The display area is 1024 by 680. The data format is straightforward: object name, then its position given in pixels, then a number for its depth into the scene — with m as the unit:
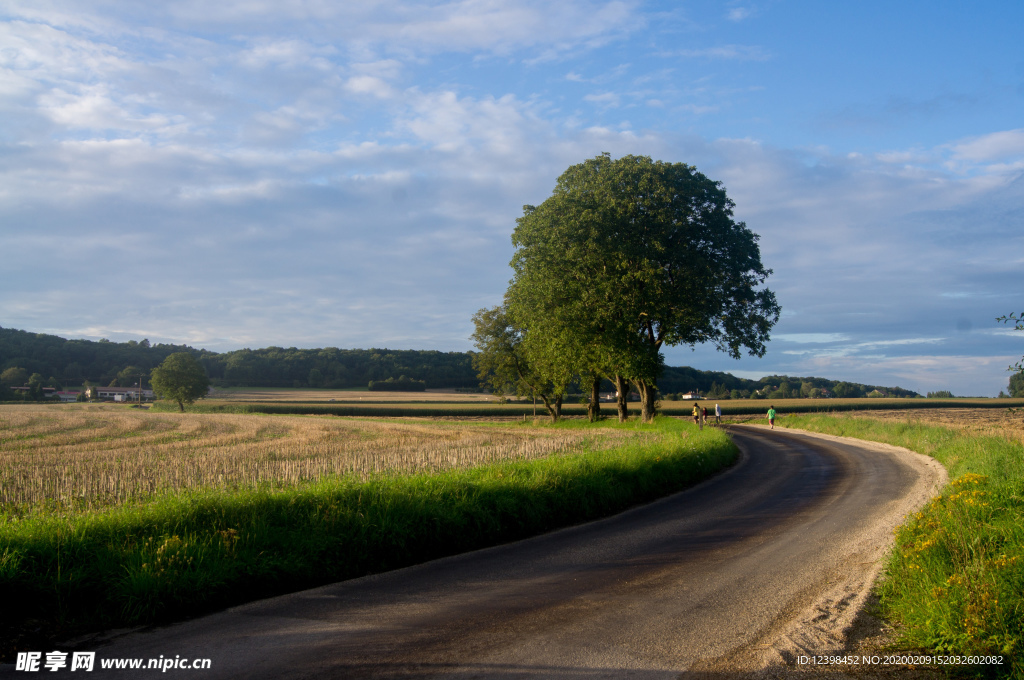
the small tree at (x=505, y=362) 52.84
